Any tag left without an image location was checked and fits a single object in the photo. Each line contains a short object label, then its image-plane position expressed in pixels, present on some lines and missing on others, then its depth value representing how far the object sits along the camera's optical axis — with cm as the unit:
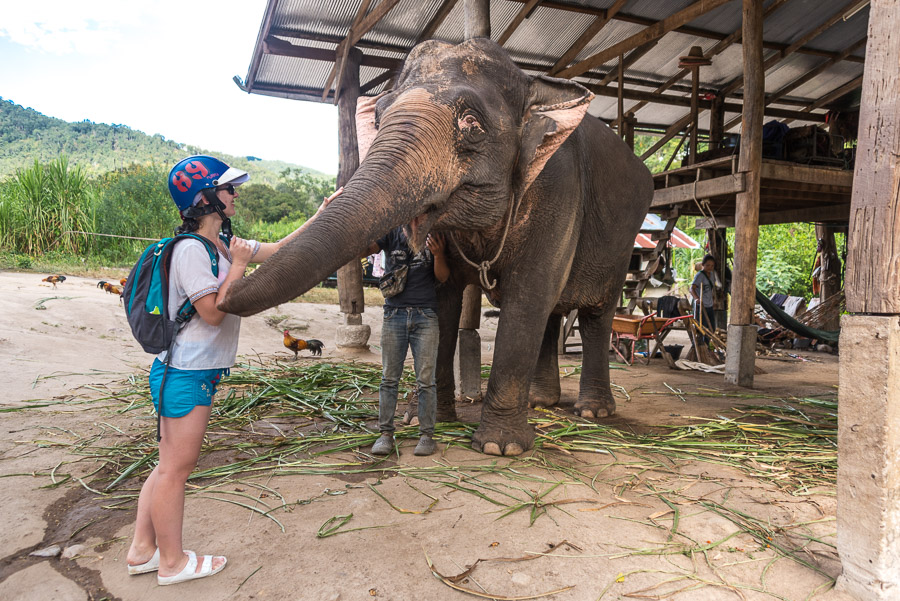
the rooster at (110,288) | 864
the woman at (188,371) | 223
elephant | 249
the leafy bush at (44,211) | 1369
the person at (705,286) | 1020
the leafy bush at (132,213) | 1516
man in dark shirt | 368
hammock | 872
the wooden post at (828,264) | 1177
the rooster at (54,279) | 899
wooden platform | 730
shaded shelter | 673
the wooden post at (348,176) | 793
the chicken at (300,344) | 711
